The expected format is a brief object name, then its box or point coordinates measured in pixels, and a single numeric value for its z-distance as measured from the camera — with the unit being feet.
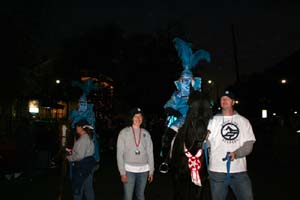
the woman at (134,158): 11.49
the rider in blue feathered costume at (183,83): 12.77
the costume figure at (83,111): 22.45
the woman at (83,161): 12.75
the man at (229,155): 9.43
